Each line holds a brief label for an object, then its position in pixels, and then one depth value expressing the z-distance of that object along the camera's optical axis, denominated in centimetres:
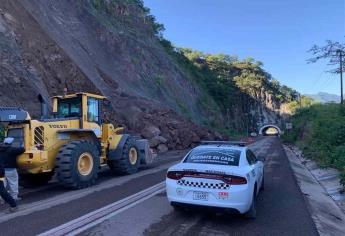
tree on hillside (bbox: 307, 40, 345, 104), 3522
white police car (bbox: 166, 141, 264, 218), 831
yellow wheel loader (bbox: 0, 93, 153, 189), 1171
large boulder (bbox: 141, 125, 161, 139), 3104
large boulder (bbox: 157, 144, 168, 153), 3047
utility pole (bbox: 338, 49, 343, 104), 3571
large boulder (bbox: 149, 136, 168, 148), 3027
